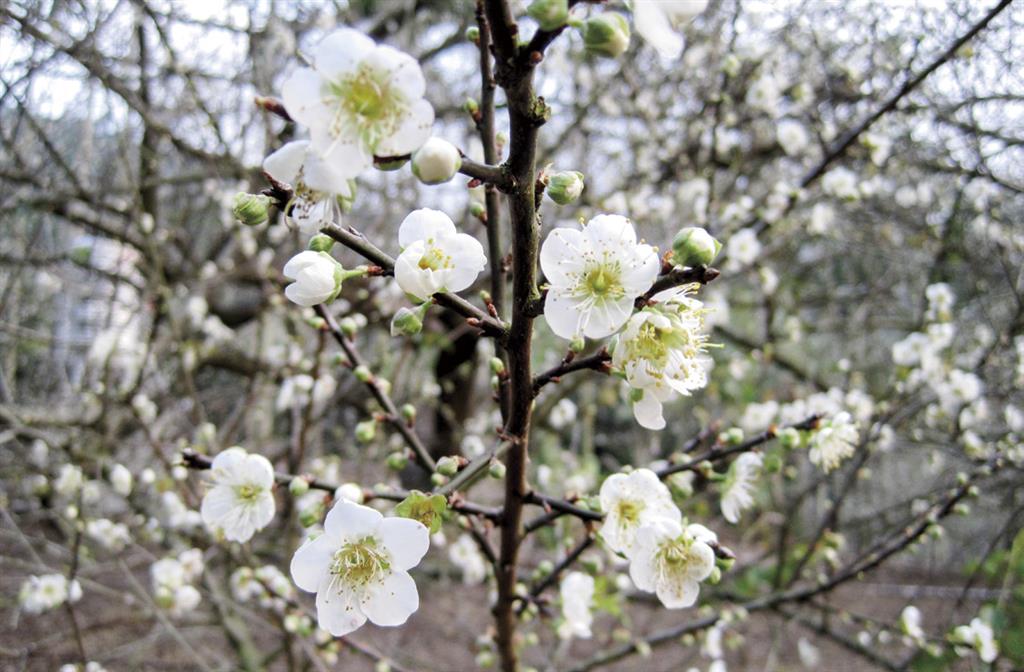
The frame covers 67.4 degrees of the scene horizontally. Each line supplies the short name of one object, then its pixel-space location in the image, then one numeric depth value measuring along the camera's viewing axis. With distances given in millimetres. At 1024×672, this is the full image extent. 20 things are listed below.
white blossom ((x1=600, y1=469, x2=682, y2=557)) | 183
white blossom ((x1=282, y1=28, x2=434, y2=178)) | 130
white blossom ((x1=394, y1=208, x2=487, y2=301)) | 139
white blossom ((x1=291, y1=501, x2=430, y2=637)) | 154
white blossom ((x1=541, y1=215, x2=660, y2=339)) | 152
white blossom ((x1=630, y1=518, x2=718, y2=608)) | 175
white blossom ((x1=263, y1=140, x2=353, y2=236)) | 125
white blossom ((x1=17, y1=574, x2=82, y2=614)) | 416
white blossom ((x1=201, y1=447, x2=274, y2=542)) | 198
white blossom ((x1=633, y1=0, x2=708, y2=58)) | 134
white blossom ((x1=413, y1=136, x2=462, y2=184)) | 124
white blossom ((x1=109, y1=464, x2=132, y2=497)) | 424
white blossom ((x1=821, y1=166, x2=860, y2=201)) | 514
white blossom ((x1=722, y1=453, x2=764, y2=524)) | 227
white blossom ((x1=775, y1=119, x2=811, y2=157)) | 591
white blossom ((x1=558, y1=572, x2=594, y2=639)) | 296
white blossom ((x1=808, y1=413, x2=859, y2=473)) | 227
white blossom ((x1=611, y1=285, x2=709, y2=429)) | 152
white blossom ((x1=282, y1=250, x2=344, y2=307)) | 150
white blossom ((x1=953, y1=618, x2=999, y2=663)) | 296
